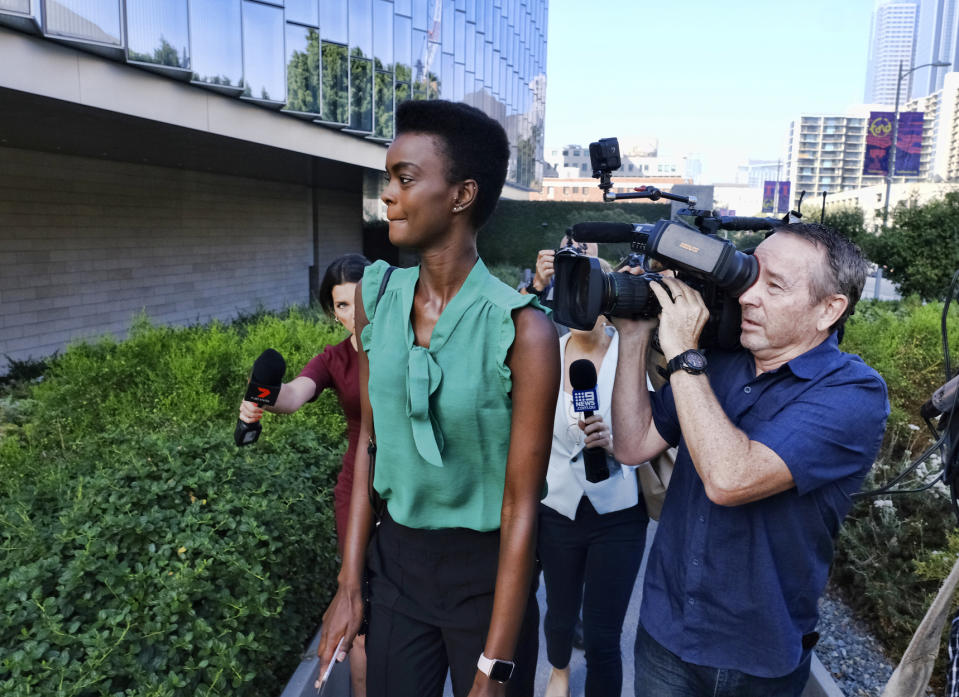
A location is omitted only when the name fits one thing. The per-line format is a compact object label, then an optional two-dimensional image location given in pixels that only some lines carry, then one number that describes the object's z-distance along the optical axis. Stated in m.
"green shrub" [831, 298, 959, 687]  3.51
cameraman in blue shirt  1.65
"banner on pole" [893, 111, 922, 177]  23.94
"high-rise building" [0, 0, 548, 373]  8.08
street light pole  22.44
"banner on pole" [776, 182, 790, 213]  46.97
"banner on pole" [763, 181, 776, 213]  48.39
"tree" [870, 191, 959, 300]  9.94
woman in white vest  2.79
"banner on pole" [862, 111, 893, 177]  23.61
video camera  1.68
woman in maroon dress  2.68
